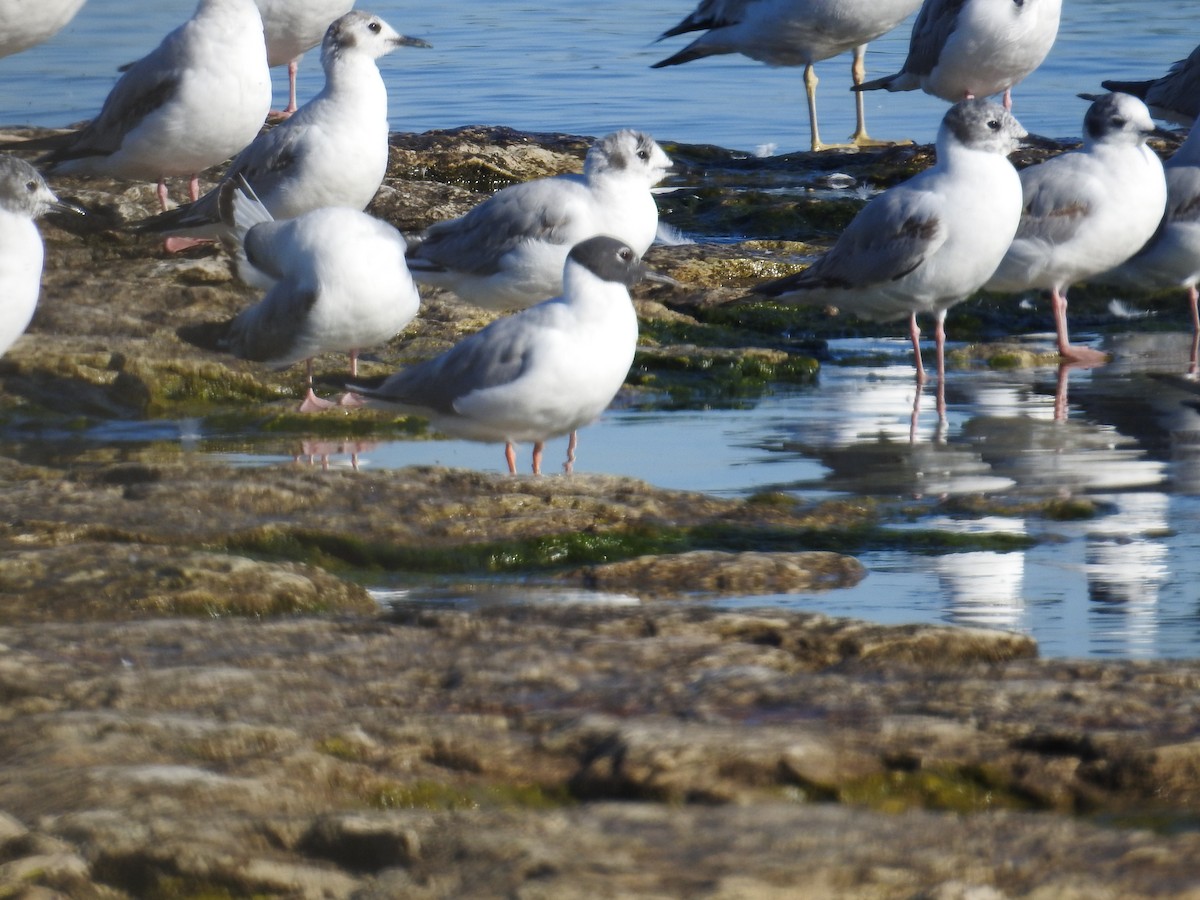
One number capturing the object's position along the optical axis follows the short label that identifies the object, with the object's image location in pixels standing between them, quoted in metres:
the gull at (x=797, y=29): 28.52
